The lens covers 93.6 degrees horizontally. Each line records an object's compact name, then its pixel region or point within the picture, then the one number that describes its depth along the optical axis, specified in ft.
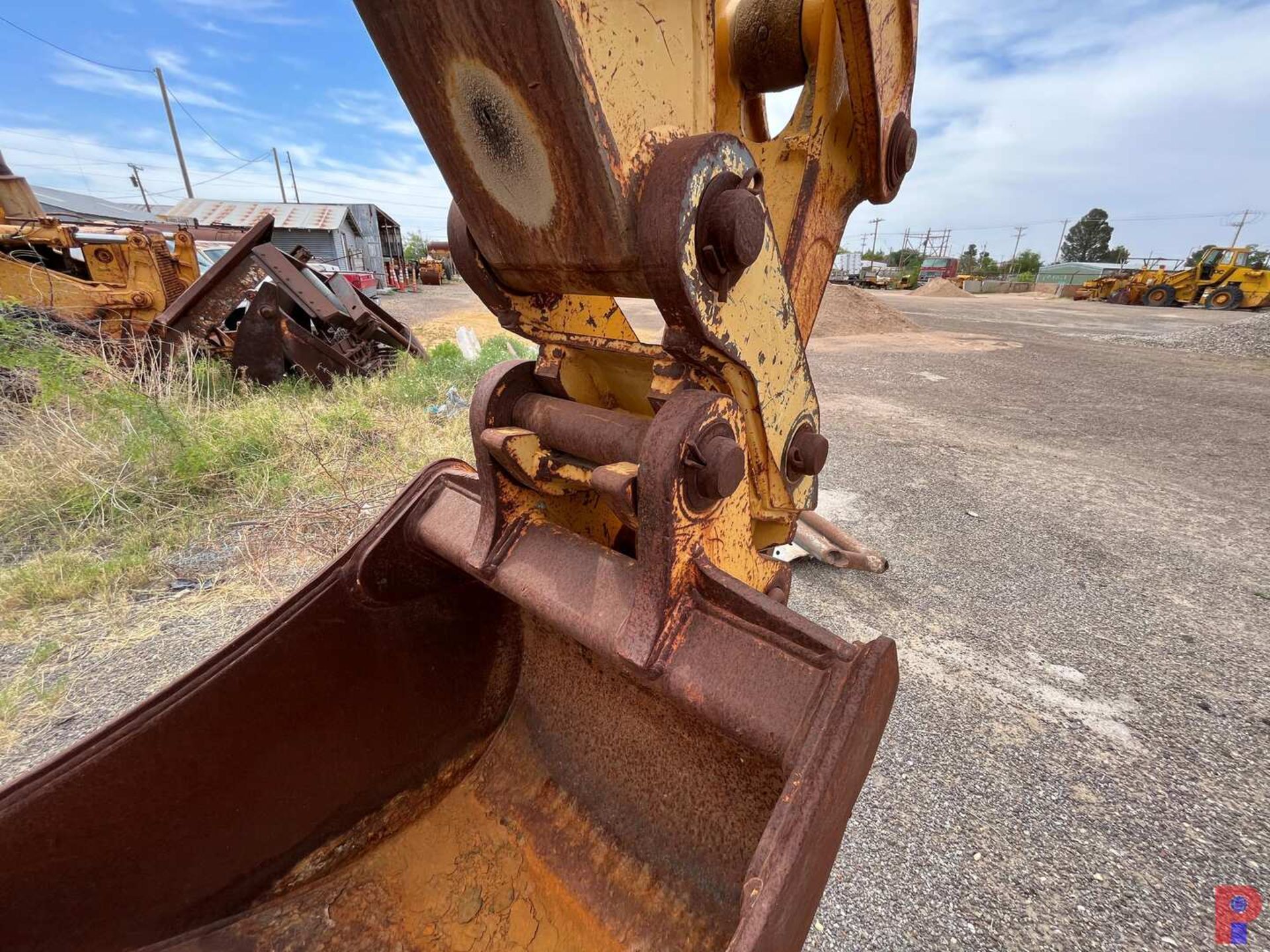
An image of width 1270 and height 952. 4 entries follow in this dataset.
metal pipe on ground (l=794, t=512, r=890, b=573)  10.11
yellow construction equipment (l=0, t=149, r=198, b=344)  19.10
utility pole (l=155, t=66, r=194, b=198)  96.68
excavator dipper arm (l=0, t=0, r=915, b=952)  2.91
